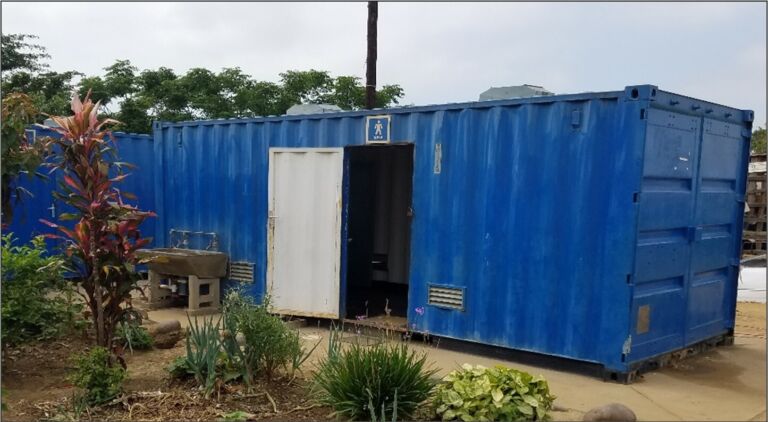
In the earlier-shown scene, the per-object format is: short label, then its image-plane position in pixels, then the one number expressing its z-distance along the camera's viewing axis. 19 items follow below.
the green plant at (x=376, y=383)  4.12
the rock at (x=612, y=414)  4.02
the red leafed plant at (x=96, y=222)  4.61
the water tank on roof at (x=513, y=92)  6.18
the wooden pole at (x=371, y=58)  13.17
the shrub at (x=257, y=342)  4.65
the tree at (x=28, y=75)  19.36
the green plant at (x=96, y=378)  4.31
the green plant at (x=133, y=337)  5.48
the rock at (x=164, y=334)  6.10
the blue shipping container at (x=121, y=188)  8.95
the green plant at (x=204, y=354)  4.52
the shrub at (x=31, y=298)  4.80
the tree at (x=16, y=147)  4.58
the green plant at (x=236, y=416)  4.16
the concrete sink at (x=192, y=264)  7.82
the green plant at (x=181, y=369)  4.78
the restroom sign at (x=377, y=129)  6.79
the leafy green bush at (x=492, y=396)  4.08
